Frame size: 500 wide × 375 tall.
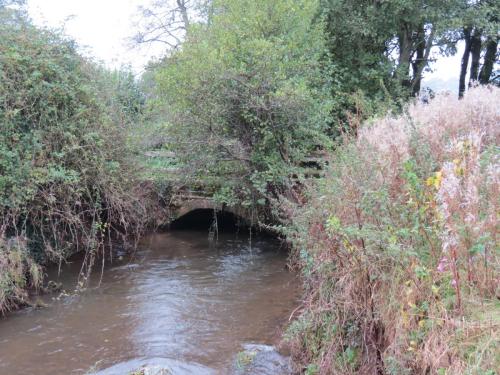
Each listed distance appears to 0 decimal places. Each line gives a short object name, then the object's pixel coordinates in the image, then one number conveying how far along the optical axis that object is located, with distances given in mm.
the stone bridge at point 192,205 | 11500
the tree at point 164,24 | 23156
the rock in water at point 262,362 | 5164
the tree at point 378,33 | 14016
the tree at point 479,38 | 14492
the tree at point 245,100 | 9875
